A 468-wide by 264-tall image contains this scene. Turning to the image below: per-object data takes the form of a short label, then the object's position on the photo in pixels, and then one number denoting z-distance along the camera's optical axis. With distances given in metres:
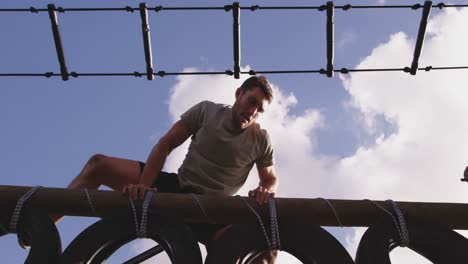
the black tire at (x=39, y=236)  2.06
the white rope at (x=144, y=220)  2.16
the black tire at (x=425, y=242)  2.17
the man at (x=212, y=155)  2.93
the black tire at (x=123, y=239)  2.07
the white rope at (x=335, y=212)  2.31
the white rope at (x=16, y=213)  2.21
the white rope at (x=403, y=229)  2.21
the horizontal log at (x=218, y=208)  2.25
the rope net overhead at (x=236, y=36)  4.48
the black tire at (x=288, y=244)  2.09
